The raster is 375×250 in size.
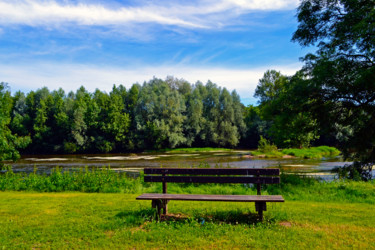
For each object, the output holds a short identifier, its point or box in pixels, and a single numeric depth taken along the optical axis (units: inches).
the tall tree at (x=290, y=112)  601.1
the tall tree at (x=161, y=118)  2207.2
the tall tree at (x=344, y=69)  537.6
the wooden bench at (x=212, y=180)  243.4
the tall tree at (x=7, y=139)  768.3
